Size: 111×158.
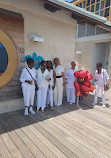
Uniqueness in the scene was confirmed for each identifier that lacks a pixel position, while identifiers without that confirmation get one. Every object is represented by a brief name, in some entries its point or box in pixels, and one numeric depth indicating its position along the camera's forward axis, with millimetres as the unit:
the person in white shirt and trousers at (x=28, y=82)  3689
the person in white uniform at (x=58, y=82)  4535
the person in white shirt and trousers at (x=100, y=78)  4675
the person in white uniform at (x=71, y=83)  4871
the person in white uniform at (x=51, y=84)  4262
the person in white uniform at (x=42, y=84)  3974
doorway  9323
